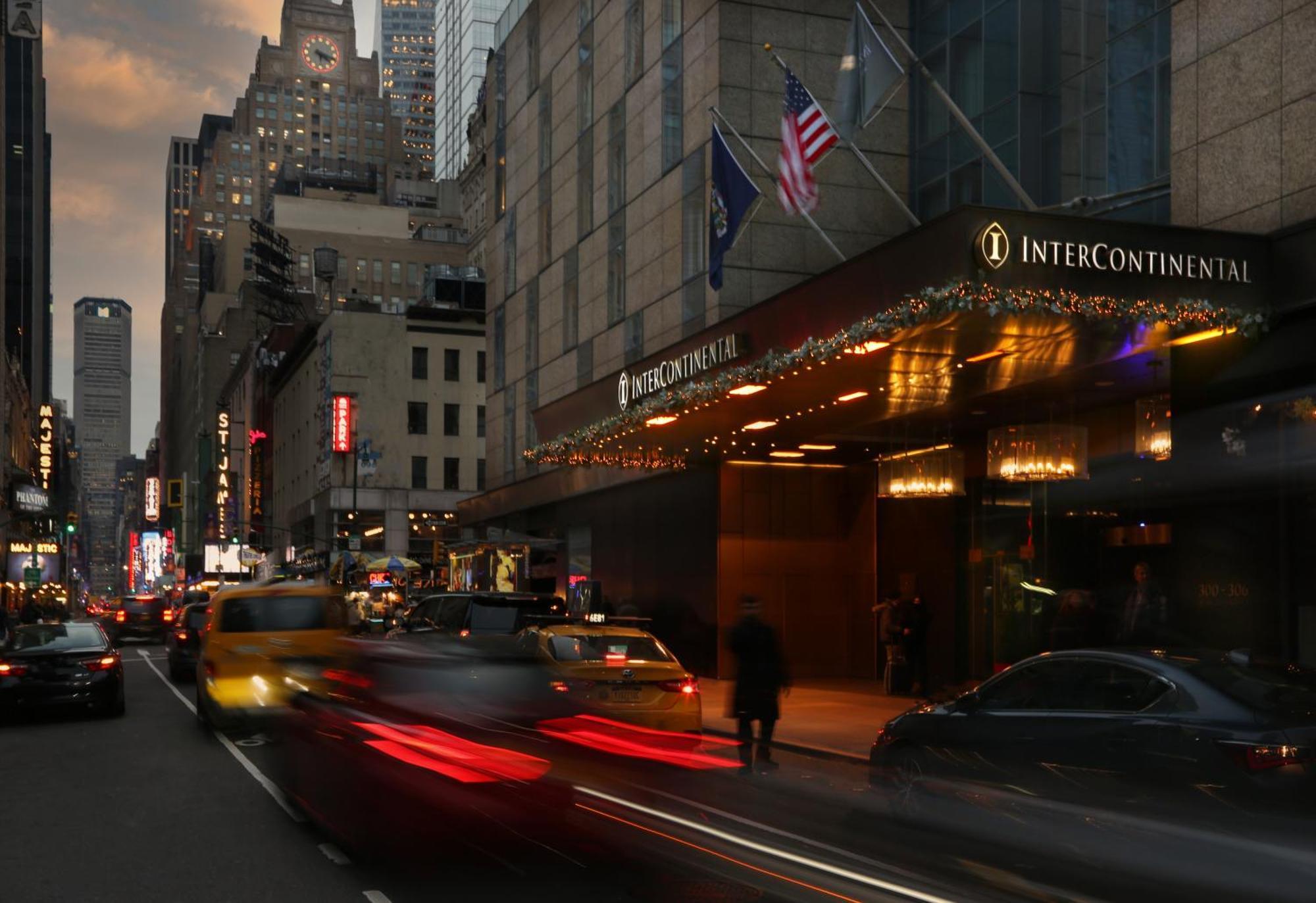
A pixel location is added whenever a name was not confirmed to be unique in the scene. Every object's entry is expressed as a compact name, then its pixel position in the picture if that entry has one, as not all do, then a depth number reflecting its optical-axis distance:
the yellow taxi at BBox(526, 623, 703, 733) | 14.20
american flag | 18.78
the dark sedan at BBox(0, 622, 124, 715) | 19.19
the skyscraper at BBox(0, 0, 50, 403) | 136.00
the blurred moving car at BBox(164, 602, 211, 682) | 27.38
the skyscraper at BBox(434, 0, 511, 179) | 135.25
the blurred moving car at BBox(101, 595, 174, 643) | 47.09
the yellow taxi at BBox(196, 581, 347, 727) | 17.23
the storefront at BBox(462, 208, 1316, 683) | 14.47
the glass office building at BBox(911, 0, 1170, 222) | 18.34
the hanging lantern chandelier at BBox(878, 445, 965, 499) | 22.05
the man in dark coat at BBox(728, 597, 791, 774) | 13.84
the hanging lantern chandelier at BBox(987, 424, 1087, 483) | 19.09
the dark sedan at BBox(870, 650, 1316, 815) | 8.60
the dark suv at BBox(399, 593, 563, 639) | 19.64
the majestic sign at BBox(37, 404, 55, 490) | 116.75
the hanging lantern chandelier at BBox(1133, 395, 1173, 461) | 17.25
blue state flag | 20.92
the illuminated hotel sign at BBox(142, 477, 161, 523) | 192.50
